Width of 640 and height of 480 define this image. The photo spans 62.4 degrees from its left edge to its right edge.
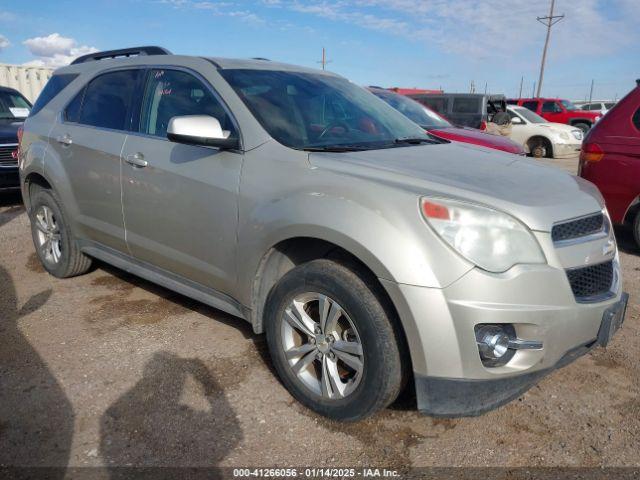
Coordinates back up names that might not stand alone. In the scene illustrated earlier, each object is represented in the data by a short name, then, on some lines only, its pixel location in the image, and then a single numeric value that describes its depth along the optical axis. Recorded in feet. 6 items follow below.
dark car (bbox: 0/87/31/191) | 23.93
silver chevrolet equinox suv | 6.95
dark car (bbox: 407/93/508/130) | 42.96
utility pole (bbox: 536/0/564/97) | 114.11
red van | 16.10
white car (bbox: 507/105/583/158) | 48.52
